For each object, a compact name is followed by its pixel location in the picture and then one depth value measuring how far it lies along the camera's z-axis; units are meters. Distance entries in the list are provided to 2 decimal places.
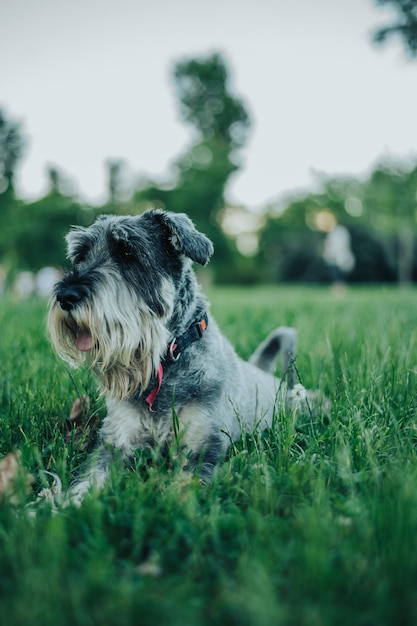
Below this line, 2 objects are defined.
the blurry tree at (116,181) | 48.16
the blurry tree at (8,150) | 38.41
